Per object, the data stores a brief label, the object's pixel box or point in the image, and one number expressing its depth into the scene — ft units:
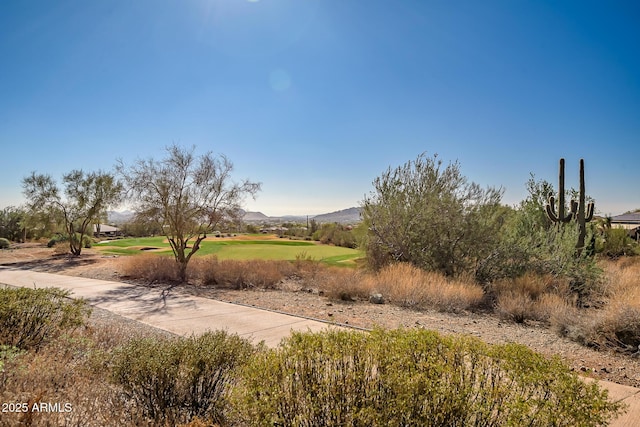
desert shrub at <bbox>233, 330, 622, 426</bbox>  8.32
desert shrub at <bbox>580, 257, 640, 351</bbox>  23.49
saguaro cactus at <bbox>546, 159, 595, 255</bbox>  55.64
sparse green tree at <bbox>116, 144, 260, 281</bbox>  52.65
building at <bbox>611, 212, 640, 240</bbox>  143.75
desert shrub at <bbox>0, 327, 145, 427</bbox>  11.17
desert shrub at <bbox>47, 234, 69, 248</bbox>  98.14
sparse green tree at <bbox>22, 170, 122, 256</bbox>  86.69
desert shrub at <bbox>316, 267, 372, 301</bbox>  38.93
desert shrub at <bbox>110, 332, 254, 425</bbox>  12.07
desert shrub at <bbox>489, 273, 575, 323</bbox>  30.68
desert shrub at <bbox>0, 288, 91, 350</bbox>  17.85
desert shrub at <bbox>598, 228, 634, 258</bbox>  72.79
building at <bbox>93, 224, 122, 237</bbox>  175.52
